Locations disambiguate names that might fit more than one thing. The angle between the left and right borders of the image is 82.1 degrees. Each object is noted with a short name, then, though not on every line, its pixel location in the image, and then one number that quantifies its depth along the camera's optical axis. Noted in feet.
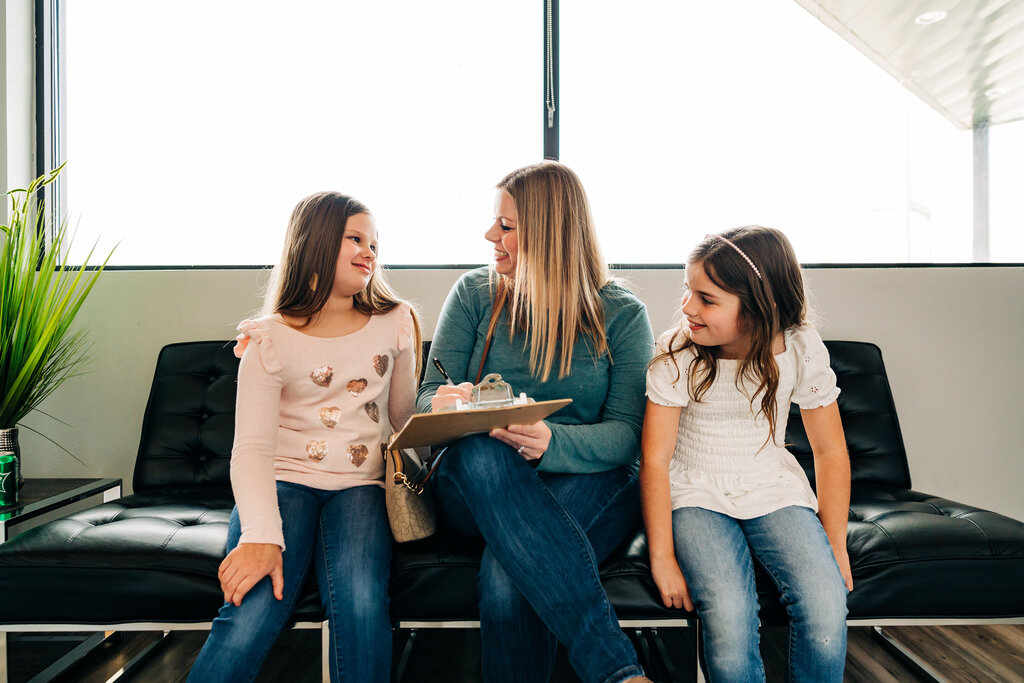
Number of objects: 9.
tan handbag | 3.76
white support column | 7.20
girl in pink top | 3.35
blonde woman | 3.30
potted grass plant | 5.22
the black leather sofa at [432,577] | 3.78
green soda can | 4.94
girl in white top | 3.70
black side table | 4.45
